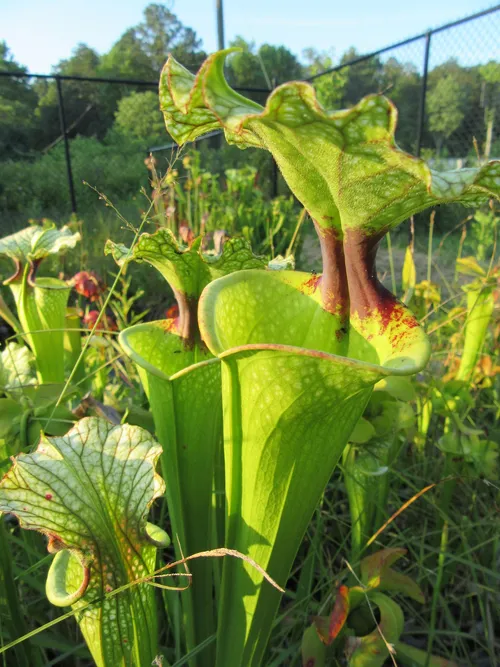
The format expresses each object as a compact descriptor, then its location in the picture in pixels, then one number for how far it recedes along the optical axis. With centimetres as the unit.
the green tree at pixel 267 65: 2633
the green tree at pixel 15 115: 985
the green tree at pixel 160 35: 2162
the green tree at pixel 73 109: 1258
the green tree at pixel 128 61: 2247
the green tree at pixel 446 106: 1386
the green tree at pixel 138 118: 1403
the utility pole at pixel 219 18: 721
